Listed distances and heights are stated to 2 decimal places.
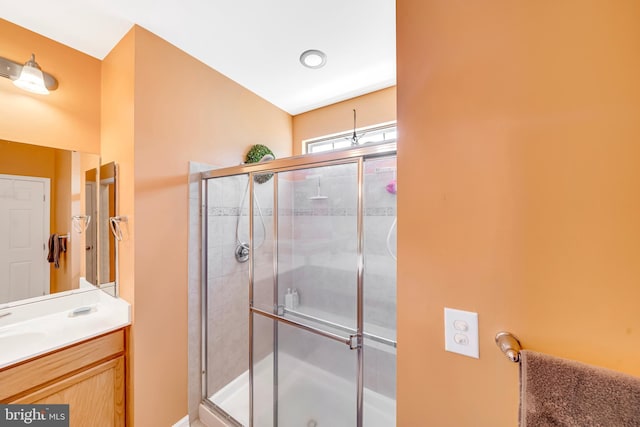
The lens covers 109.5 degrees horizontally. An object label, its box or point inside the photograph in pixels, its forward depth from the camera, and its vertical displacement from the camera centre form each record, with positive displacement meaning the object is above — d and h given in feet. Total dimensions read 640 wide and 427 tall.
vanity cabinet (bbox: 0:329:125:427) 3.42 -2.75
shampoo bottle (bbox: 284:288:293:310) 5.90 -2.26
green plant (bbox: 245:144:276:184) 6.97 +1.95
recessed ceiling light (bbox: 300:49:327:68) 5.52 +3.93
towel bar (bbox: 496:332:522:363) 1.90 -1.16
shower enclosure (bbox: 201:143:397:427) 5.12 -2.08
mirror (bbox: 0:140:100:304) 4.39 -0.05
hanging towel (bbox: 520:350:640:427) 1.55 -1.34
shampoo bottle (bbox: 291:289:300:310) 6.07 -2.32
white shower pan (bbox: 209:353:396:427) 4.76 -4.32
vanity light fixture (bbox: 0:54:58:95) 4.25 +2.73
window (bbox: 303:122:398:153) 7.26 +2.69
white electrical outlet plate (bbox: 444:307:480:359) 2.19 -1.18
